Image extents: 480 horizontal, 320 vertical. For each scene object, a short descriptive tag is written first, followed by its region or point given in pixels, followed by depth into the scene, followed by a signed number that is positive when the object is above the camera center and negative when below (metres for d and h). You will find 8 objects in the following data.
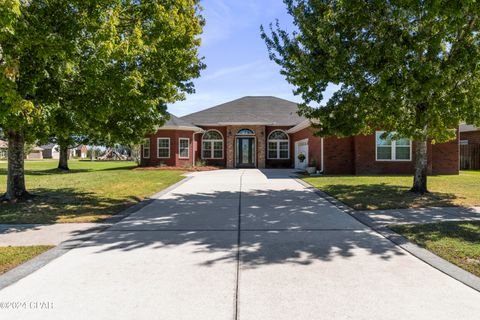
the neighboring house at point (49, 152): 82.50 +1.09
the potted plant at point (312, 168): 19.56 -0.75
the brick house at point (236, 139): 25.50 +1.35
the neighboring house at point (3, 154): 63.14 +0.49
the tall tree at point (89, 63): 6.14 +2.01
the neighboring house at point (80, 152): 87.86 +1.13
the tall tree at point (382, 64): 7.87 +2.33
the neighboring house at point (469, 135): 26.91 +1.70
